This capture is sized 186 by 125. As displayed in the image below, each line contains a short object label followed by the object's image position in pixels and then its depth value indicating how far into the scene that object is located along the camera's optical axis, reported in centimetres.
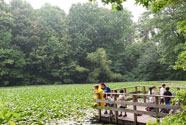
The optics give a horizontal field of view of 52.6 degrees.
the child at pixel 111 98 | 881
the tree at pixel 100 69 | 4025
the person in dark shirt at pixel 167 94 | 777
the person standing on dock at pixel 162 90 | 874
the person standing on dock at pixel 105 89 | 929
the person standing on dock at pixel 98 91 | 899
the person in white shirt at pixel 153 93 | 869
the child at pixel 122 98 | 845
